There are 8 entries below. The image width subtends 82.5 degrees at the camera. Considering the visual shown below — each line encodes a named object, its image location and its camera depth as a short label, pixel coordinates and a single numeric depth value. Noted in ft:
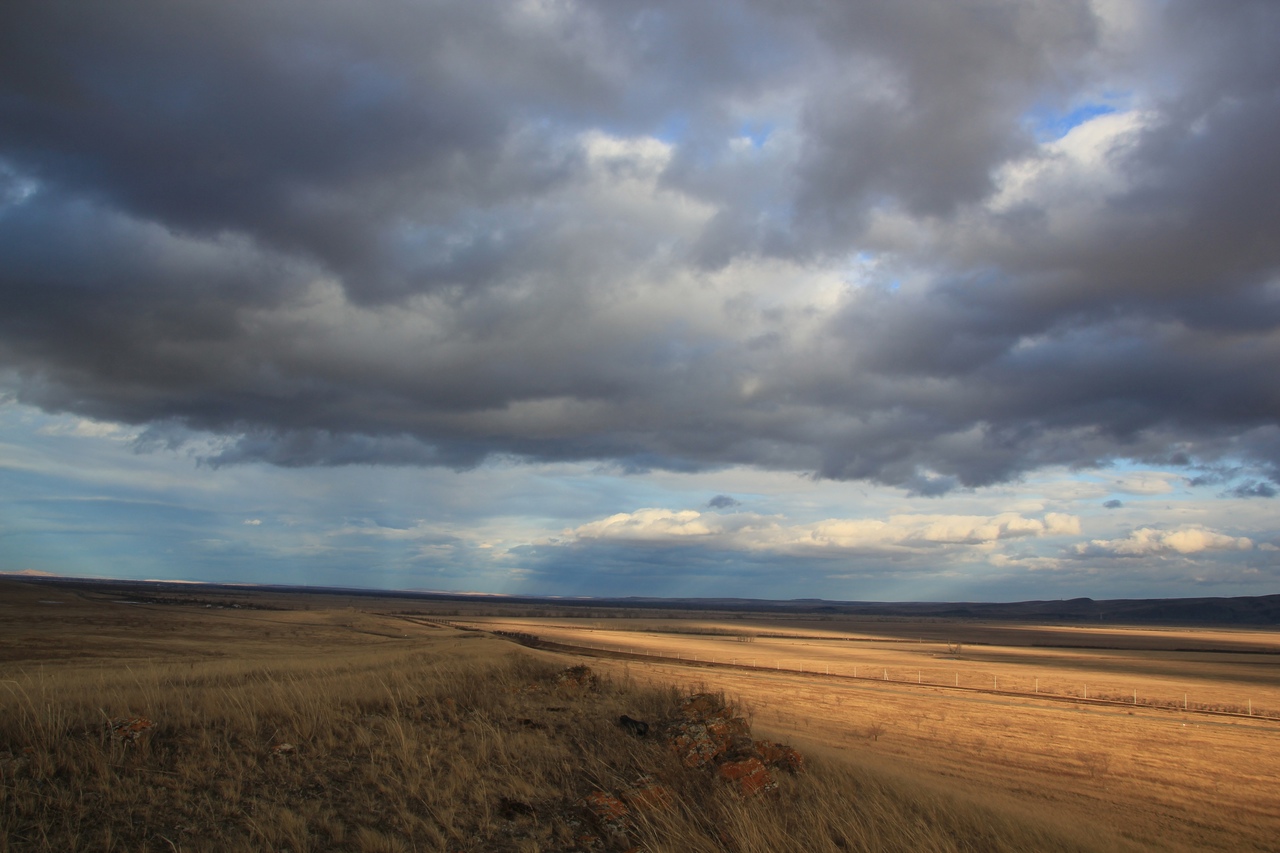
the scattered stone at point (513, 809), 27.12
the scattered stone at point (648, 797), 27.91
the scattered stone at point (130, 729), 27.86
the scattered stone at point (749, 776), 31.55
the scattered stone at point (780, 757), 35.86
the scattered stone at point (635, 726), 38.74
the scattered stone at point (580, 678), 52.08
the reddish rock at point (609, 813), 26.61
